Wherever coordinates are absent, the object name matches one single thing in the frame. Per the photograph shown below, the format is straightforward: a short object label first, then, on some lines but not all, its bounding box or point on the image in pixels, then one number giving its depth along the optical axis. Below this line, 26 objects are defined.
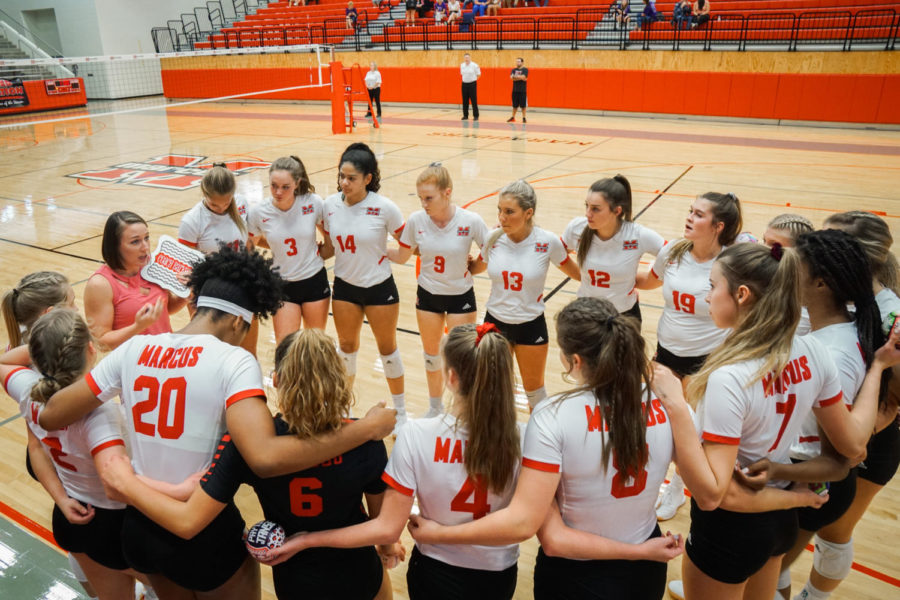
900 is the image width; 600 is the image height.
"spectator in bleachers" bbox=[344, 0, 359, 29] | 24.88
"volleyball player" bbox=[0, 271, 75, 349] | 2.81
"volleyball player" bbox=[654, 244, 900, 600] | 2.06
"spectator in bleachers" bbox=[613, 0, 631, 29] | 19.39
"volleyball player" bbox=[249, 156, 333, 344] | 4.55
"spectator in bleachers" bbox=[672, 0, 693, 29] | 18.84
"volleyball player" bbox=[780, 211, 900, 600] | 2.64
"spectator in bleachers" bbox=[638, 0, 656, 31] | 19.34
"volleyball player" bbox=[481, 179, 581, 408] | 3.98
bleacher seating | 17.22
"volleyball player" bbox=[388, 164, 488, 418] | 4.25
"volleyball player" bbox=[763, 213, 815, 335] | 3.11
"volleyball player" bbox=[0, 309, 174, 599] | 2.30
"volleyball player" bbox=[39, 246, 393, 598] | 2.02
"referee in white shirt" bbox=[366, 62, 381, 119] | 18.70
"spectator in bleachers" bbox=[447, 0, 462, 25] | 23.21
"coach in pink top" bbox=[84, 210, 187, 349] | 3.43
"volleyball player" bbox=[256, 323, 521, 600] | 1.99
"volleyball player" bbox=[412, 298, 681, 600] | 1.93
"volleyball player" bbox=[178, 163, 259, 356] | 4.32
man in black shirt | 18.03
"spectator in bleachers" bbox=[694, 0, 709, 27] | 18.31
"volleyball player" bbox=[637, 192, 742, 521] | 3.58
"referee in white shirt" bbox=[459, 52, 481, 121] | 18.80
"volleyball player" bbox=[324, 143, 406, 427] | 4.45
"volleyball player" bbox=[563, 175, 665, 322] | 3.93
